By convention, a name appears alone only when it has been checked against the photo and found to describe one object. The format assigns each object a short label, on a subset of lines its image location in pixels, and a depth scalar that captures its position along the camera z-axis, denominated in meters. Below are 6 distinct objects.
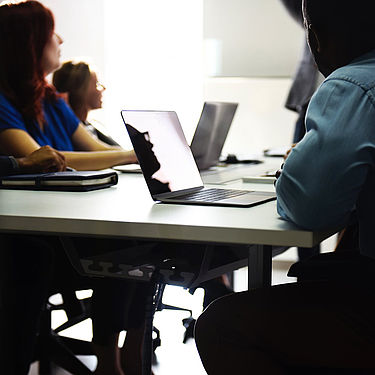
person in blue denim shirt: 1.94
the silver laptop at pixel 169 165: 2.29
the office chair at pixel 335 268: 2.10
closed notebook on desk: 2.49
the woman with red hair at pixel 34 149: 2.47
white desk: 1.97
